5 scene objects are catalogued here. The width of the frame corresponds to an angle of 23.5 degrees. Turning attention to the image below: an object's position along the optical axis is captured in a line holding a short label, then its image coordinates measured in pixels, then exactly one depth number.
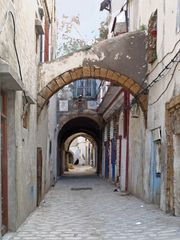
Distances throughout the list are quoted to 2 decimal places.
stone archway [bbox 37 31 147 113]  11.70
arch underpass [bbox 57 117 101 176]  26.47
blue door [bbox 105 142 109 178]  22.11
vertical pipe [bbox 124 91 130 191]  14.70
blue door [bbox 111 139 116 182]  18.73
